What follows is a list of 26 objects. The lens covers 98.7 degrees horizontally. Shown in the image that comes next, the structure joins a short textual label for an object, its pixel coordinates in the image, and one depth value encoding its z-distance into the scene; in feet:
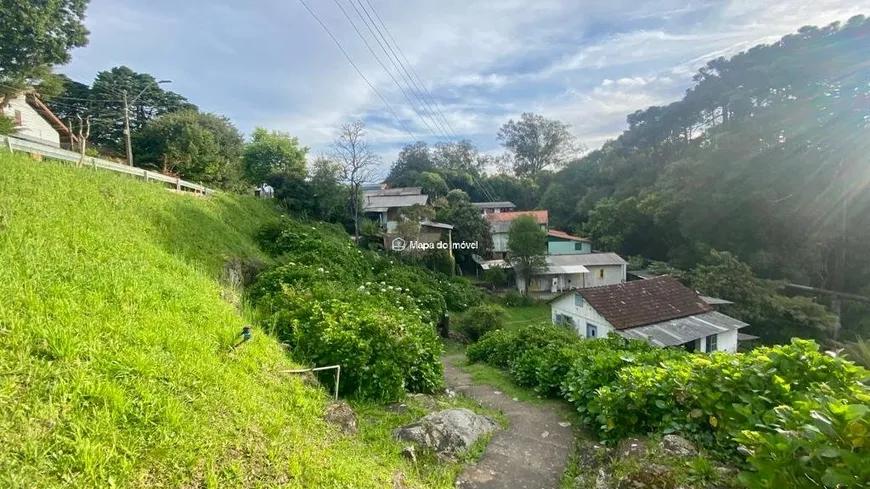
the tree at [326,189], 57.83
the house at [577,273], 80.94
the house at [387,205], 89.86
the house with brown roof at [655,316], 41.16
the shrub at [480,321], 46.44
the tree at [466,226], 83.35
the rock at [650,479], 8.13
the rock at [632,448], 10.03
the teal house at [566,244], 103.91
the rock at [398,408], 14.30
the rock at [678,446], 9.18
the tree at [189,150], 54.08
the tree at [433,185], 117.91
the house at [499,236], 97.81
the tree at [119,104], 80.84
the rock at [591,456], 11.21
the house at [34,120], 51.14
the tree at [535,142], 158.10
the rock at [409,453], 10.98
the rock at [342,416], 11.32
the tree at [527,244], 74.38
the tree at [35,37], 45.37
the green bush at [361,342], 15.06
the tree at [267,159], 65.31
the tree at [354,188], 61.77
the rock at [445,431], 11.82
